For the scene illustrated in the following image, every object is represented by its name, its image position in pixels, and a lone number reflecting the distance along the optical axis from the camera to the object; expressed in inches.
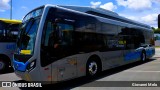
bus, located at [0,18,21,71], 274.5
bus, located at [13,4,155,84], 166.7
